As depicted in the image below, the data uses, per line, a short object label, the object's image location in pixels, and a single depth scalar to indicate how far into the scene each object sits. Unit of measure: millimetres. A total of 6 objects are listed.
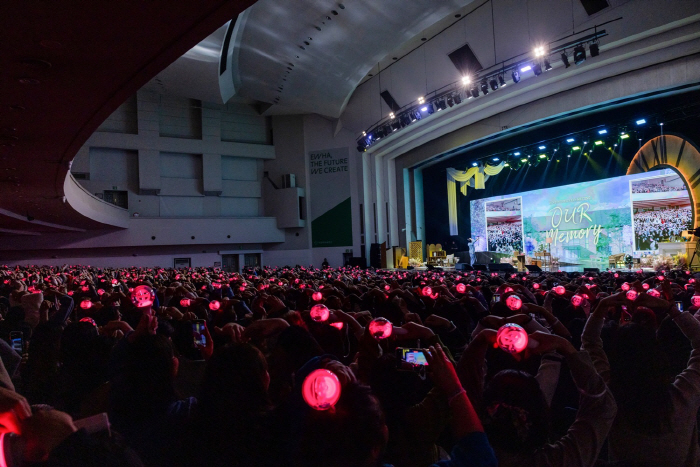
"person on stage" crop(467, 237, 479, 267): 25594
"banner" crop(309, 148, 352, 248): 29844
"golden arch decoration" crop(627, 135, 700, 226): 16438
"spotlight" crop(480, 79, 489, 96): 15133
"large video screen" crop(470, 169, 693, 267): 18328
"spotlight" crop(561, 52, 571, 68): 12906
